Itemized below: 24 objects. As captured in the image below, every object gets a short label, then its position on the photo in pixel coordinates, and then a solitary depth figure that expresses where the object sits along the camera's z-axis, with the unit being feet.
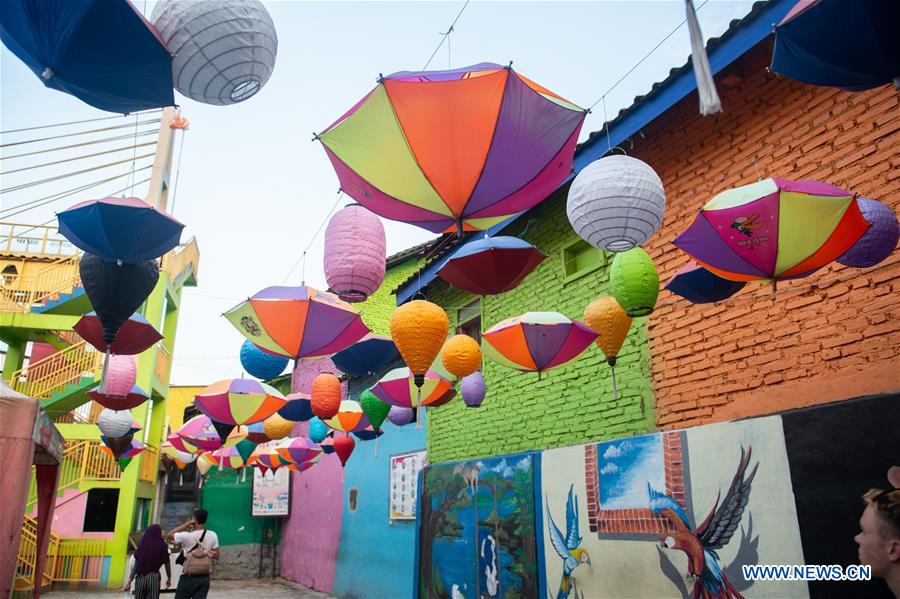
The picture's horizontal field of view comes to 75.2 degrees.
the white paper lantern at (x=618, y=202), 13.00
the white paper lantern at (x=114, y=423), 34.35
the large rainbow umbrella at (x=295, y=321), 20.39
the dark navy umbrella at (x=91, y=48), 8.42
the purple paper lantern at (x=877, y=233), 12.63
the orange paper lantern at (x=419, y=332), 17.48
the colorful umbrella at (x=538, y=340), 18.88
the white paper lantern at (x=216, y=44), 9.77
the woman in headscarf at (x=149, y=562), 26.55
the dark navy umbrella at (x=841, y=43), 7.96
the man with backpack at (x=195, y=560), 25.82
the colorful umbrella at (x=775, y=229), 11.47
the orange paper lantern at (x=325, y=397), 26.40
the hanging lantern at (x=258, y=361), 26.00
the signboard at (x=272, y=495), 69.56
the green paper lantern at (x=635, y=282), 15.24
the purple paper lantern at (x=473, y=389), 26.35
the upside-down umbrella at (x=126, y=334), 18.72
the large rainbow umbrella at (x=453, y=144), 11.54
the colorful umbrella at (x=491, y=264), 16.89
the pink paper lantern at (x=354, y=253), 16.74
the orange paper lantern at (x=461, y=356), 21.75
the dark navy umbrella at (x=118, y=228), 12.69
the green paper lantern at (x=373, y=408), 30.25
